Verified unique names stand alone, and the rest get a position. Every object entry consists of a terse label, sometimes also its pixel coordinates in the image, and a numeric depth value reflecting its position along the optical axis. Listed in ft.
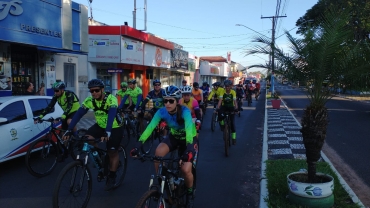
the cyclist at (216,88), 35.13
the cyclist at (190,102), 21.56
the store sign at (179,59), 104.88
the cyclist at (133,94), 34.86
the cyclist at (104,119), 17.33
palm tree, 16.80
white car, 21.19
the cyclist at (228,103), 31.12
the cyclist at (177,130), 14.15
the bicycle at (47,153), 20.30
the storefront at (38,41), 37.99
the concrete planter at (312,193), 15.23
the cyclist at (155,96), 30.32
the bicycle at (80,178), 14.32
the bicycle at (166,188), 11.83
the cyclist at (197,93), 41.41
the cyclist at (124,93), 36.05
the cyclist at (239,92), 67.27
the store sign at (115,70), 62.08
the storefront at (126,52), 65.62
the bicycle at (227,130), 27.53
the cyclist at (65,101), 22.95
